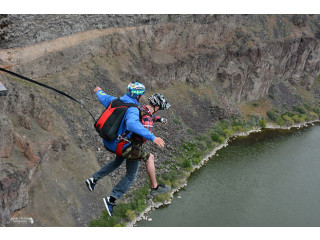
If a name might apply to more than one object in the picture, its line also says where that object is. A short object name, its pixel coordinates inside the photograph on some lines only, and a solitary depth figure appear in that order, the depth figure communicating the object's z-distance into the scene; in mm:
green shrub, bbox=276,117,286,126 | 40234
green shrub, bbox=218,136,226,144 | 33344
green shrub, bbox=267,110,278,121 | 40834
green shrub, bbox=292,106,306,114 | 44000
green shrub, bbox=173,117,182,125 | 31234
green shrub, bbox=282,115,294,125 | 40906
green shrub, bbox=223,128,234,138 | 34812
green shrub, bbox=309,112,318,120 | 44253
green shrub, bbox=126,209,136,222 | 20422
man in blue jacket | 6426
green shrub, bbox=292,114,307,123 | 42000
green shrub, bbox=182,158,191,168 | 27406
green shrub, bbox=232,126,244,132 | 36531
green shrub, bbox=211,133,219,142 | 33188
